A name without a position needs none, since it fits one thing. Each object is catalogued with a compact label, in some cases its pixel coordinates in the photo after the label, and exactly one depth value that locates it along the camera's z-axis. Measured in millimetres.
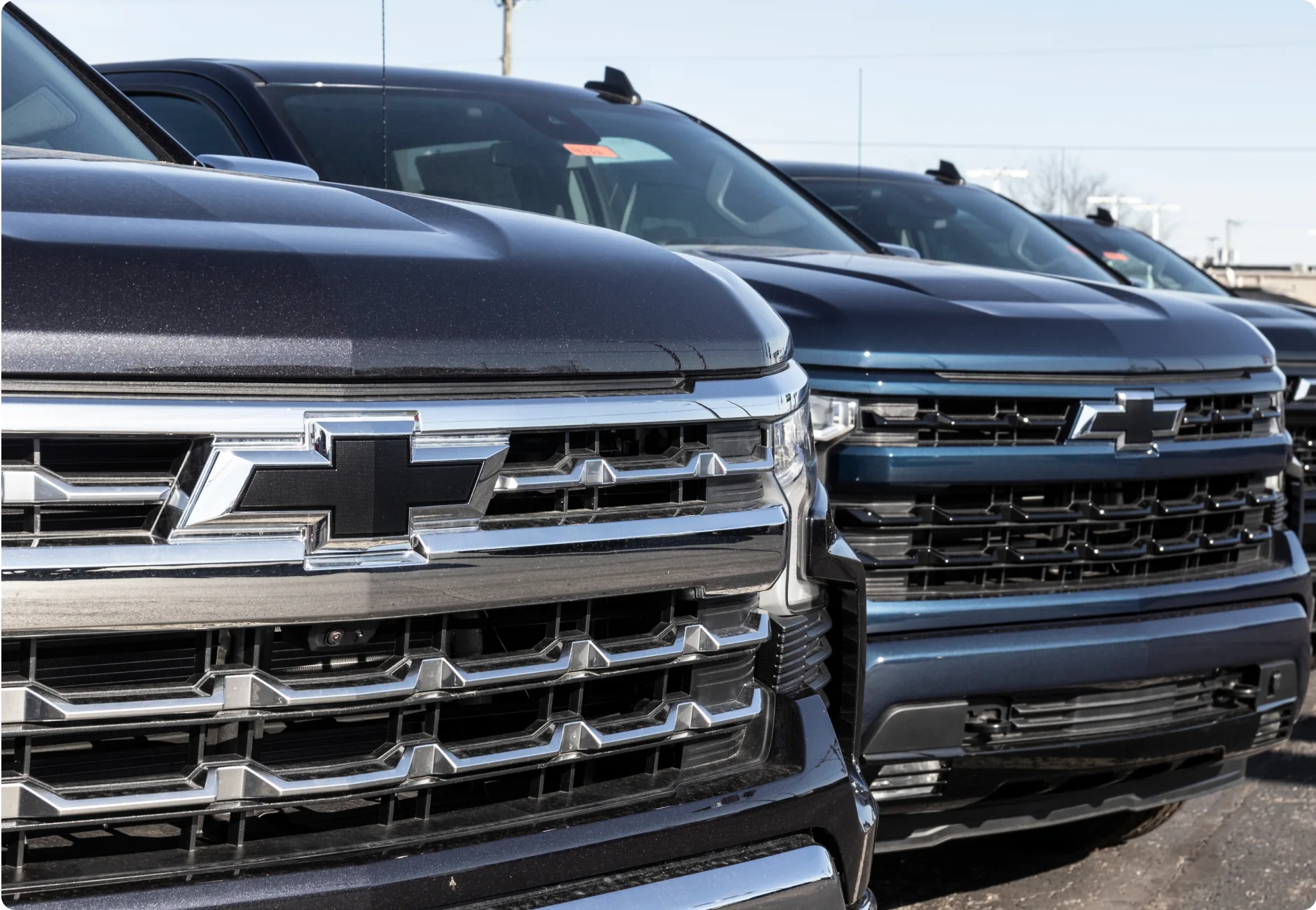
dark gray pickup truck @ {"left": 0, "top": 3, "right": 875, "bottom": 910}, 1675
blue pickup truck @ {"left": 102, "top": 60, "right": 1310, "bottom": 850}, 3504
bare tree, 82938
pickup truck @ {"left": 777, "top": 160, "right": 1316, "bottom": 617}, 6289
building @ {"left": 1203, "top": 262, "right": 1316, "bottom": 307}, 42553
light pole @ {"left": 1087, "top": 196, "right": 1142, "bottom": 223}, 73038
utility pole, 33500
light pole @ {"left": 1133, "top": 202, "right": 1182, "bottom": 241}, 85000
